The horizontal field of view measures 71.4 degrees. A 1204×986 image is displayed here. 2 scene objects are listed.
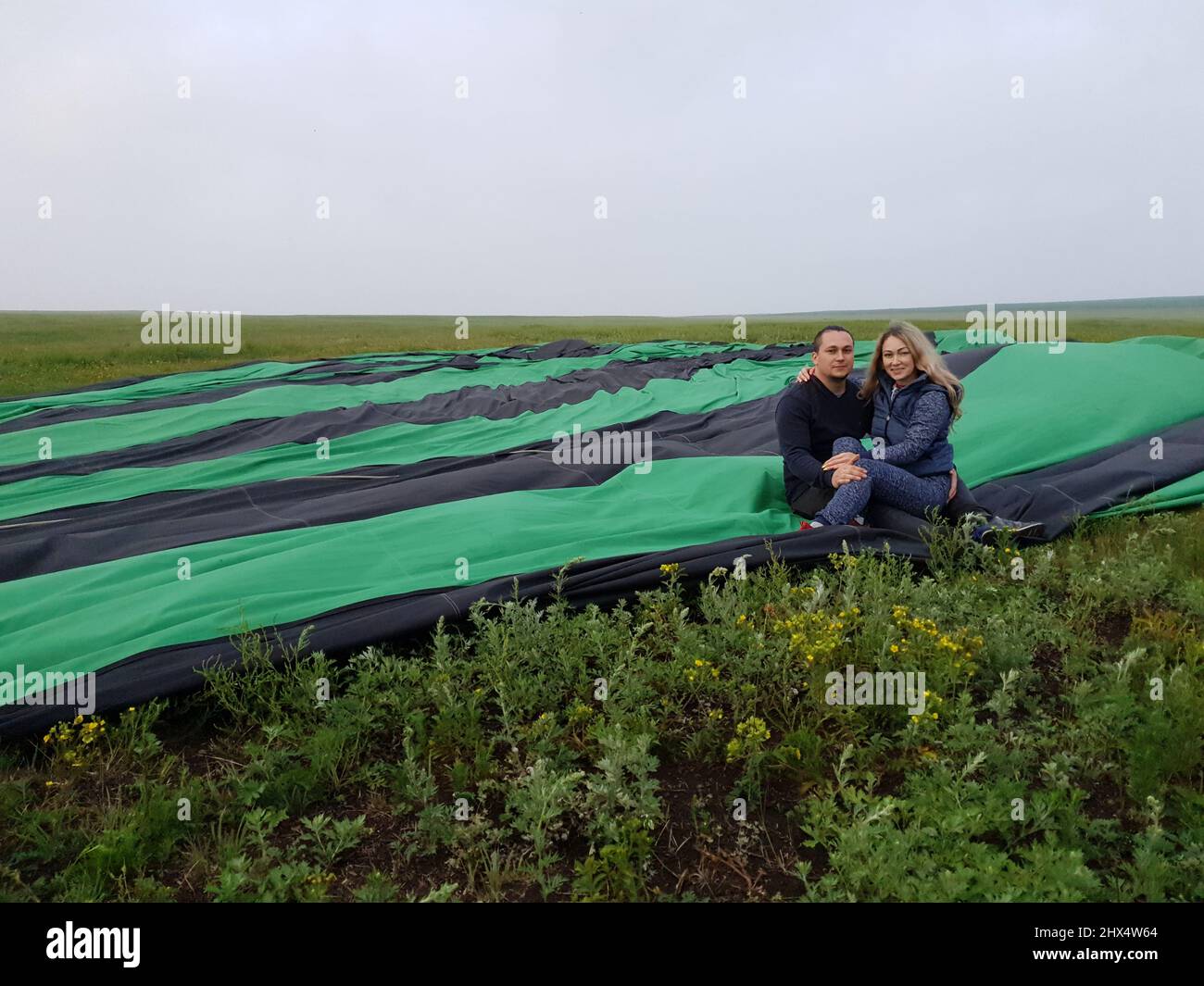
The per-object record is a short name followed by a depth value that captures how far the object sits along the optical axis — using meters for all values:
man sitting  4.93
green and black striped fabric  3.73
